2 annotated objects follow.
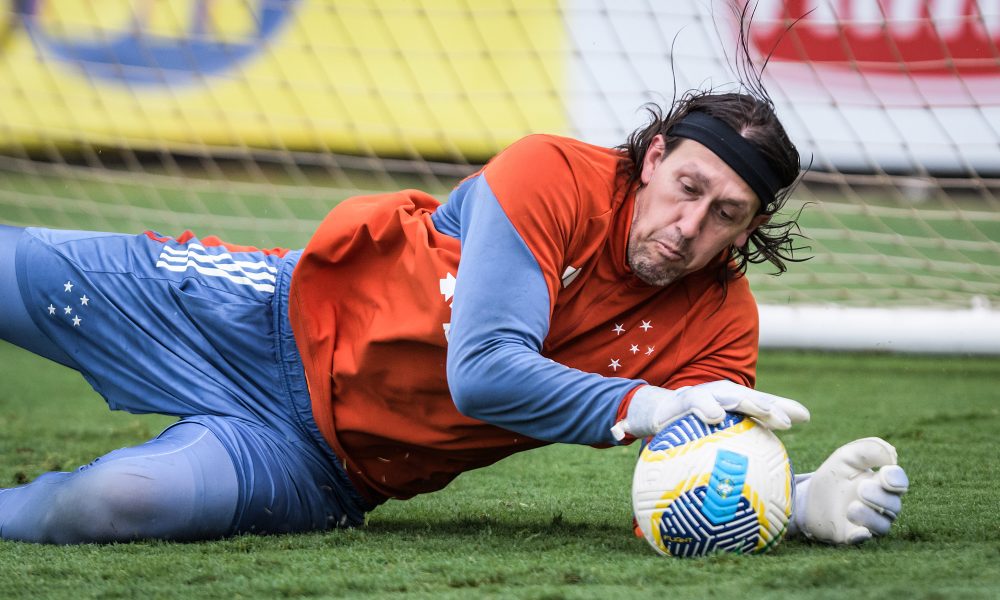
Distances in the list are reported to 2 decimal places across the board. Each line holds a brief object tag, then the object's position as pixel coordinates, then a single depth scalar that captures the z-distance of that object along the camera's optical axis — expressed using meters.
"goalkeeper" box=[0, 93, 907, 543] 11.65
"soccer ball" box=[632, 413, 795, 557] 11.58
